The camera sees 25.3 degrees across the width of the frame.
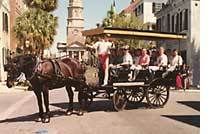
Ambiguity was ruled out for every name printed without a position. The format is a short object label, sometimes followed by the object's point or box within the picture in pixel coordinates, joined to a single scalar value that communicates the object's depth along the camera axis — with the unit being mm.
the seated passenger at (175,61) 15839
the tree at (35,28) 39719
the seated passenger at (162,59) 15570
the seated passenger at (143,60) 15375
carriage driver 14156
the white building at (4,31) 40500
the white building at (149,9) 60062
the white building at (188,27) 34412
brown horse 12000
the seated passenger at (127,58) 15180
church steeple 122438
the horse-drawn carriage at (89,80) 12086
